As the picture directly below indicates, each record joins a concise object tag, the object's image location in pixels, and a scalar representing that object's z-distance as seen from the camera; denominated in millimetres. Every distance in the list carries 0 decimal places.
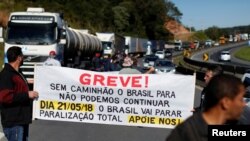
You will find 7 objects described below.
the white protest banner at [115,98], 11258
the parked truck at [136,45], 83000
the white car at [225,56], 94125
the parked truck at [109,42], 54562
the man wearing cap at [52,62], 17609
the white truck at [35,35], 24297
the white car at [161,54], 84350
